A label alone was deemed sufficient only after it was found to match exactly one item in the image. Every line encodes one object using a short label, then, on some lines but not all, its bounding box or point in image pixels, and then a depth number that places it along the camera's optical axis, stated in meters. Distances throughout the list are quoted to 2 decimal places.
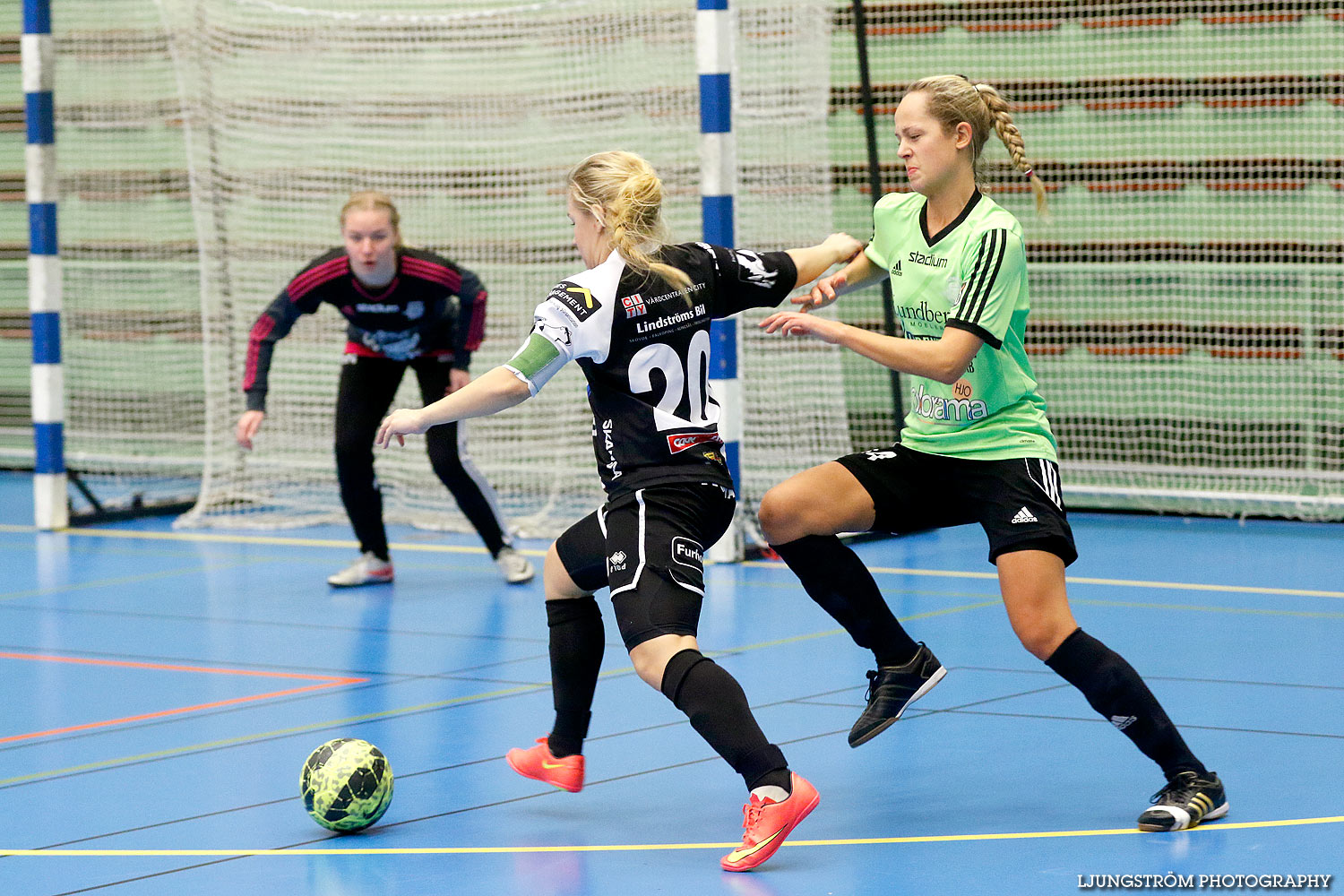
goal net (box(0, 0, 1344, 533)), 17.64
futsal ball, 7.21
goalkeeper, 13.50
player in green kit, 7.15
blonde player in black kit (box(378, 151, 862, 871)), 6.93
